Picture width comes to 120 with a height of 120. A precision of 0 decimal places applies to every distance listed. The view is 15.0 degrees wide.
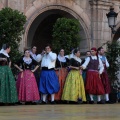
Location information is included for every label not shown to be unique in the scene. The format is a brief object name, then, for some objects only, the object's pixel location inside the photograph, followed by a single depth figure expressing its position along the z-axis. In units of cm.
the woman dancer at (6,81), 963
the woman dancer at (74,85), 1075
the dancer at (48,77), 1048
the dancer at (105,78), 1148
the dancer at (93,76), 1106
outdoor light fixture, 1262
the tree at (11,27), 1073
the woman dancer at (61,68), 1093
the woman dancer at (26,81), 1006
